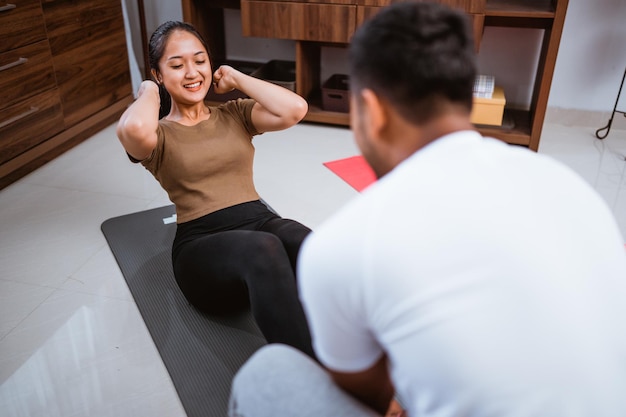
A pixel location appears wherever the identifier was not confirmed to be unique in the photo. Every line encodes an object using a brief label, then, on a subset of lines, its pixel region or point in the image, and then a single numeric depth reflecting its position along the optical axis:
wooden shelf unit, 2.61
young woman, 1.42
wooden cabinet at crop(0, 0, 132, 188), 2.44
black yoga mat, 1.39
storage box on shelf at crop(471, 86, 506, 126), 2.82
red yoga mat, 2.50
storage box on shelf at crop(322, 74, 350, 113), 3.07
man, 0.63
